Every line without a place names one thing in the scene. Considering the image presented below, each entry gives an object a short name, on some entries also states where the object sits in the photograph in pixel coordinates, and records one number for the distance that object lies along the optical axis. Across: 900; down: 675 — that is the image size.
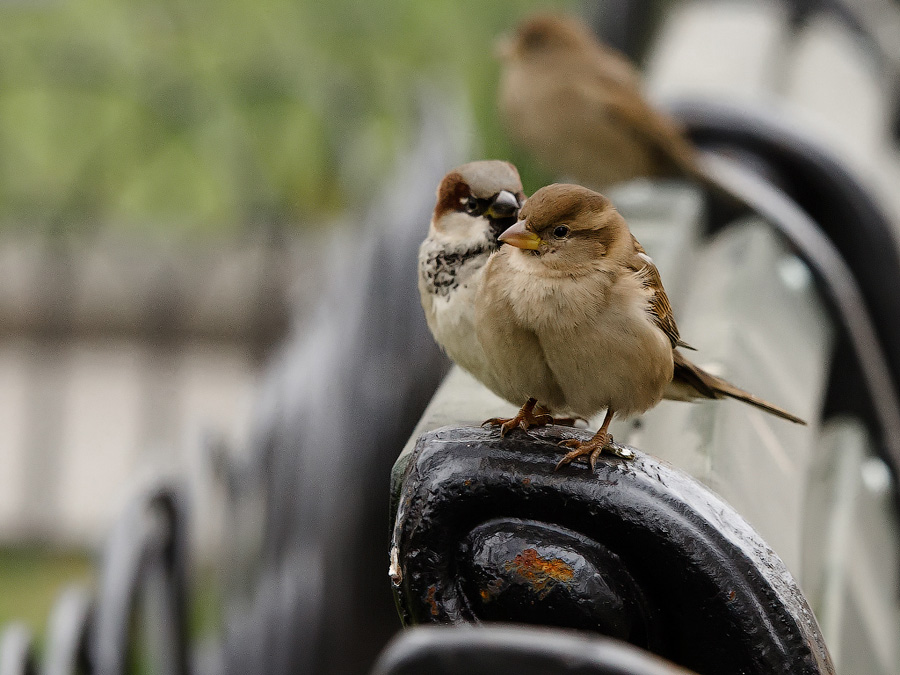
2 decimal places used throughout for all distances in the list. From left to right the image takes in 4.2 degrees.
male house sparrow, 3.37
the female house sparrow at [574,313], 3.32
